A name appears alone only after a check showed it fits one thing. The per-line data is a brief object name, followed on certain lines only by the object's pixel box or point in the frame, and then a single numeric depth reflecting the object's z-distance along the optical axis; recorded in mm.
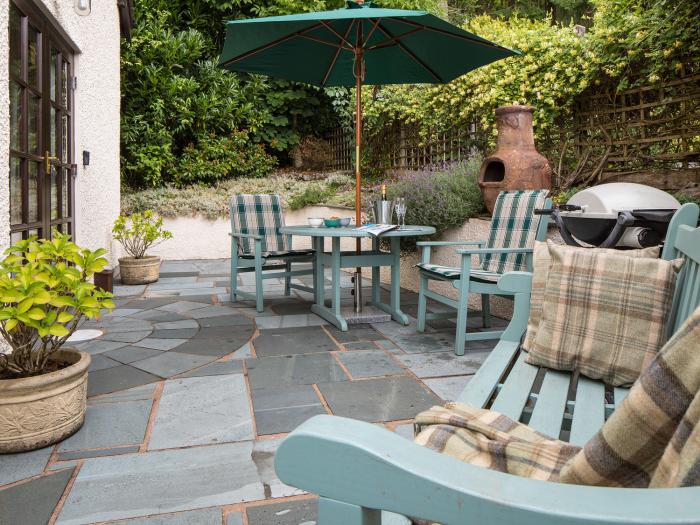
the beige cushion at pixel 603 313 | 1529
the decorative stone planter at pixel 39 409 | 1895
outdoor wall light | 4133
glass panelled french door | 3143
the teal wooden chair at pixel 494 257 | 3209
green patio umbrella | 3678
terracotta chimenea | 4344
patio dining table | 3760
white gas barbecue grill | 2398
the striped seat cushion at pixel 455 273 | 3271
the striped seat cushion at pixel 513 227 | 3516
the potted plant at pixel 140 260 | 5723
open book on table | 3615
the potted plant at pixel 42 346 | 1836
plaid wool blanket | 573
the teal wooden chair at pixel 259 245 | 4543
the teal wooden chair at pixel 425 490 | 508
